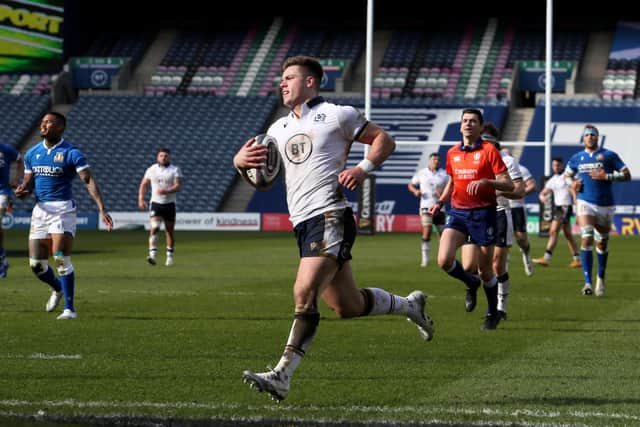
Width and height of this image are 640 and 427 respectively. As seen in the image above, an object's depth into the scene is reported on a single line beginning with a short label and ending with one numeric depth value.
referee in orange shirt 12.11
